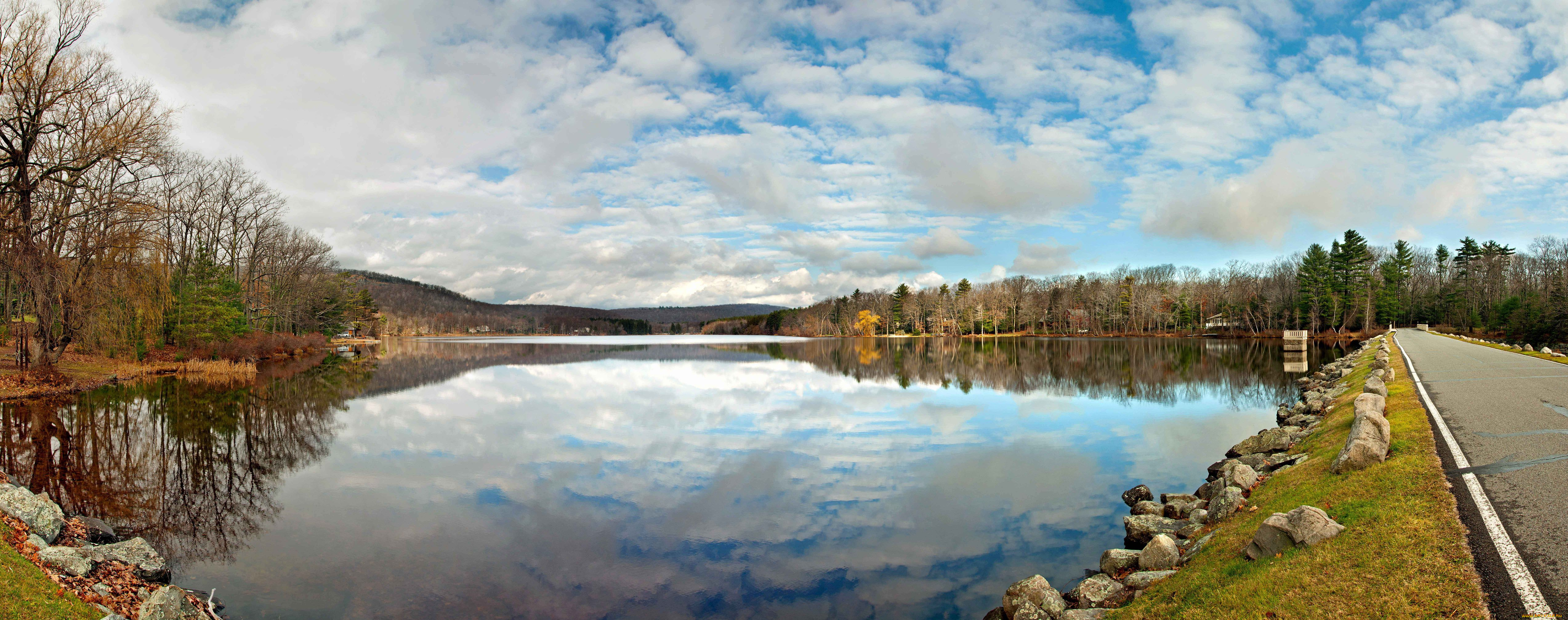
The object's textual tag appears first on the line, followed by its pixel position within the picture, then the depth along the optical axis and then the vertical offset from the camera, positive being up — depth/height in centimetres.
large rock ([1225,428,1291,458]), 1324 -247
